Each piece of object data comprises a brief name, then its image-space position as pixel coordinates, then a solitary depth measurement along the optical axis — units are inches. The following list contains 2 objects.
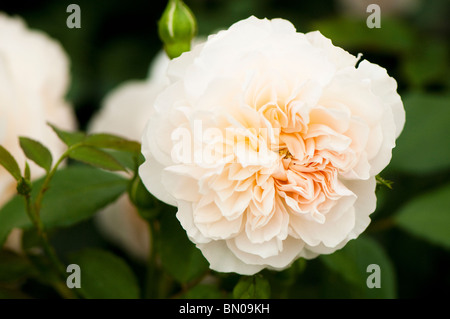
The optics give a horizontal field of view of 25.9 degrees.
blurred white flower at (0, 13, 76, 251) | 16.7
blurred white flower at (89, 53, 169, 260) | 18.8
